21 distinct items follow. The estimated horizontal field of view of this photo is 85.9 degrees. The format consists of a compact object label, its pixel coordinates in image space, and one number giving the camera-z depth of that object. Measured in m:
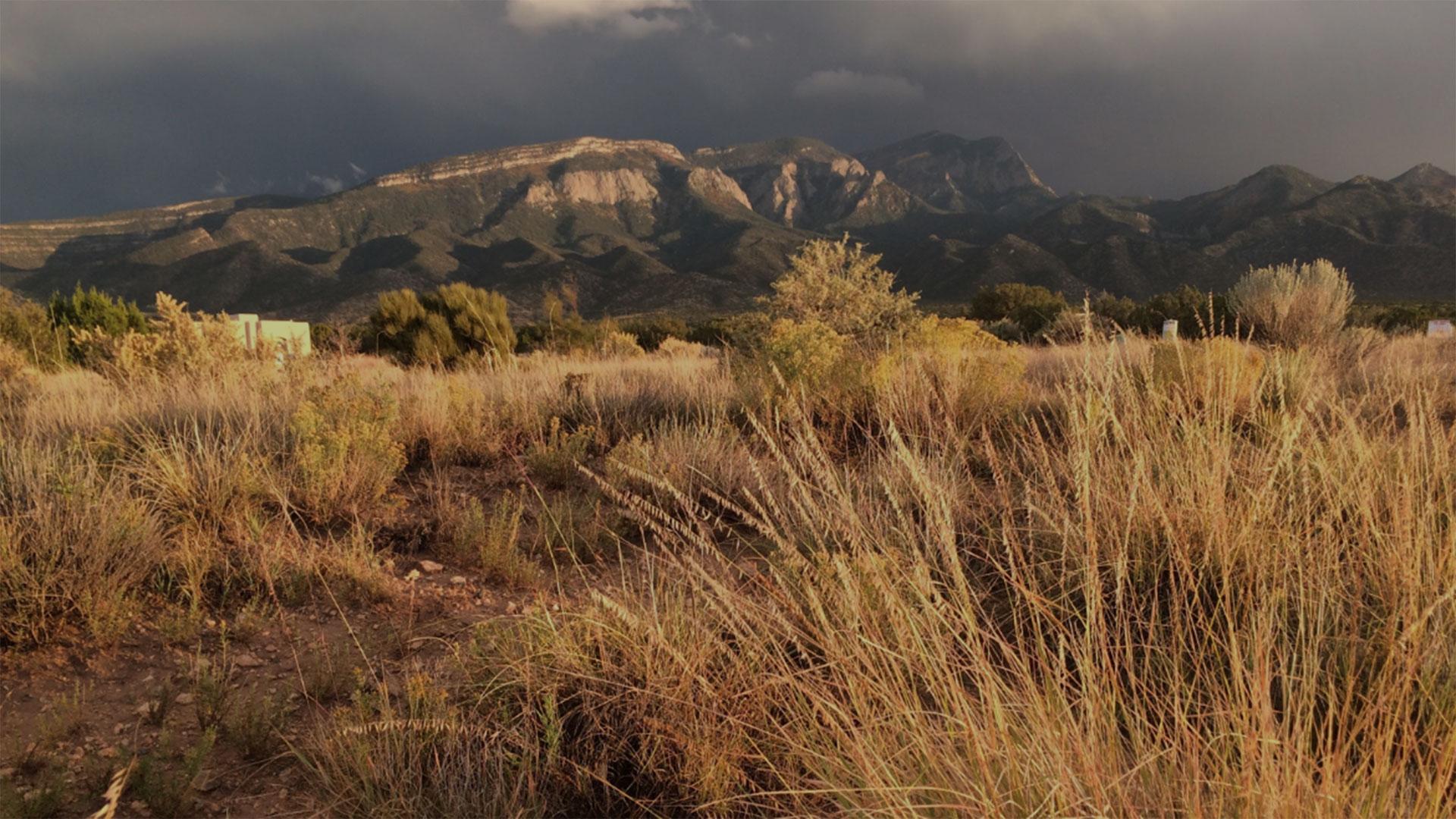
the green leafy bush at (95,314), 18.16
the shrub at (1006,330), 21.52
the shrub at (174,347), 8.92
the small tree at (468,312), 17.56
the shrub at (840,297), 16.11
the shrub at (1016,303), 29.31
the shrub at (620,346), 15.22
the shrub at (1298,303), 12.73
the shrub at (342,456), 4.95
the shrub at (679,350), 15.63
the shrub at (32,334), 13.91
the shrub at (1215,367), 6.20
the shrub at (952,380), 6.49
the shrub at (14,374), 8.43
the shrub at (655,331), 32.03
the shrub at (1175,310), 20.03
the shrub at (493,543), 4.28
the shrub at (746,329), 12.82
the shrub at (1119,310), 23.99
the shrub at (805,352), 7.23
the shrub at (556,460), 5.97
